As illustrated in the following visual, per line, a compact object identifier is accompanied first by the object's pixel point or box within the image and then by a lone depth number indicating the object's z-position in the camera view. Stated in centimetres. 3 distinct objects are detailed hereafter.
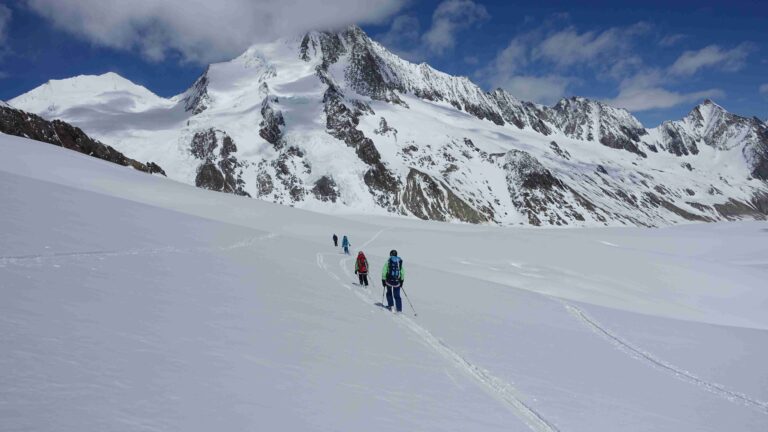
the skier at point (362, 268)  2188
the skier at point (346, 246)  3725
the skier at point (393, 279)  1698
